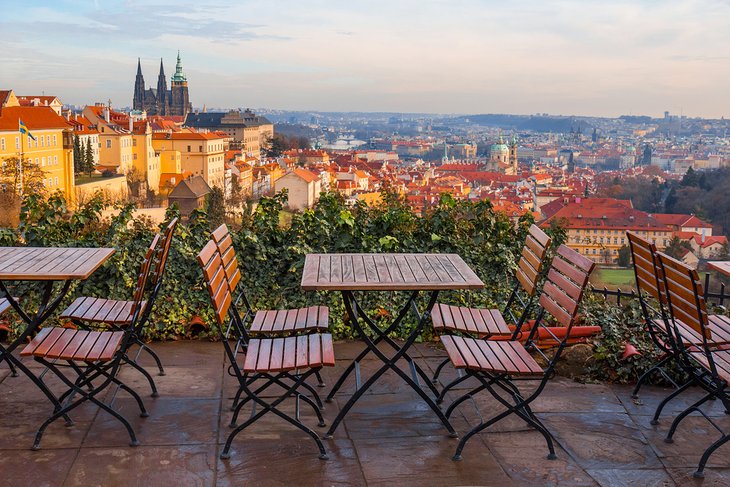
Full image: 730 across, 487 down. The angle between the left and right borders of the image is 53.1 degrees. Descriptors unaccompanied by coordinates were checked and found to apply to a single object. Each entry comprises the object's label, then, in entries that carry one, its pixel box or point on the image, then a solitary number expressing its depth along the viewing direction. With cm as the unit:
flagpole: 3541
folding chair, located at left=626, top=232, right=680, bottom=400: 337
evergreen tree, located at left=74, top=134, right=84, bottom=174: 5258
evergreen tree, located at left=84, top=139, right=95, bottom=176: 5431
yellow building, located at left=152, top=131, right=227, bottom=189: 7281
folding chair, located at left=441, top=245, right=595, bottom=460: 315
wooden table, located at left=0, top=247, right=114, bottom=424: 320
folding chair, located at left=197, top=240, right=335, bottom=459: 308
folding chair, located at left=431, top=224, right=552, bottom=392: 375
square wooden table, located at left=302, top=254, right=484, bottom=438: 320
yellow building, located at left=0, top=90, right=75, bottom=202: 4447
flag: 4494
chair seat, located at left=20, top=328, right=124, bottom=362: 319
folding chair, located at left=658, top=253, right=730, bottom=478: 299
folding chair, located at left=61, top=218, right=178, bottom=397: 348
